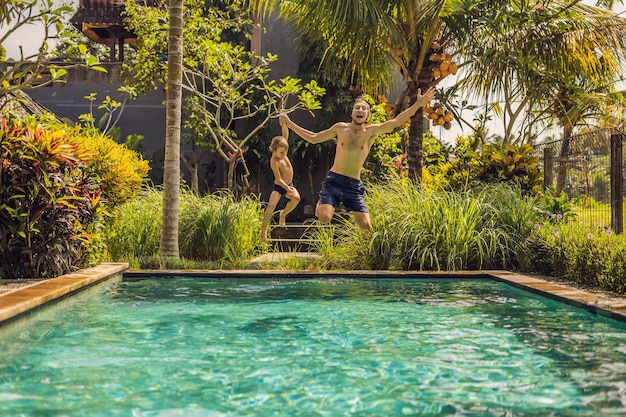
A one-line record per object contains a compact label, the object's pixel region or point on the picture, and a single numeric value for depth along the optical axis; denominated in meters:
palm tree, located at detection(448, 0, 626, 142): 11.16
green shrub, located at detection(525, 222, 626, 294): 7.34
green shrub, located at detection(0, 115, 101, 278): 7.57
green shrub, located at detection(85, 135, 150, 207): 11.23
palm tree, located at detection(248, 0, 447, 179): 10.45
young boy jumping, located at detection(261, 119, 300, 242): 10.84
